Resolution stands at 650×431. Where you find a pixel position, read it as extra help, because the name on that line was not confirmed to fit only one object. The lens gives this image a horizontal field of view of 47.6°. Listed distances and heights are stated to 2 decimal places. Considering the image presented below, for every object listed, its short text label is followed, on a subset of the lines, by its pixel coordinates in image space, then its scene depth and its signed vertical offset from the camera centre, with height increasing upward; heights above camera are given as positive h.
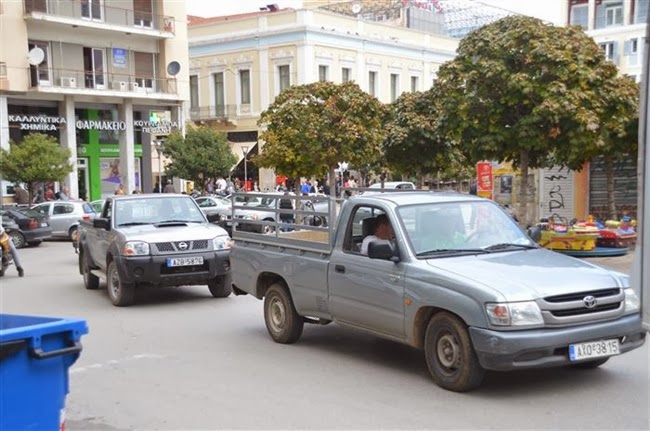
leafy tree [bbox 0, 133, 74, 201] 28.42 +0.06
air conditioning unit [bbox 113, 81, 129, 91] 38.05 +3.98
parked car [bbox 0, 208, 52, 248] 23.47 -2.01
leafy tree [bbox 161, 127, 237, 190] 35.44 +0.30
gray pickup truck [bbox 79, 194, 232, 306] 11.59 -1.37
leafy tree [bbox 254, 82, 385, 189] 26.38 +1.18
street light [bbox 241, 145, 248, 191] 48.01 -0.82
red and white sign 19.66 -0.55
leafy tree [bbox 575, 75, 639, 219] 16.48 +0.83
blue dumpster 3.89 -1.13
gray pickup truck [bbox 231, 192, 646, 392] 6.07 -1.21
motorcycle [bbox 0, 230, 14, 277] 16.08 -1.94
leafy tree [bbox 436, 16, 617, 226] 15.67 +1.45
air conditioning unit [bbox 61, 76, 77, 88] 35.97 +3.97
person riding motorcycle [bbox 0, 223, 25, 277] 16.04 -1.95
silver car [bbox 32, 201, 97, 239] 25.44 -1.75
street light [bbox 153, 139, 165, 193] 37.07 +0.75
